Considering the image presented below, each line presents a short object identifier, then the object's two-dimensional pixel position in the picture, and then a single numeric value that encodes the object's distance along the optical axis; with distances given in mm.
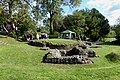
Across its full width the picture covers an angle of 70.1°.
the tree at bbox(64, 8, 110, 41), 20815
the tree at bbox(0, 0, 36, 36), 12102
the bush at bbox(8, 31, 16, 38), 11844
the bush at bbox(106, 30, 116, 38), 23171
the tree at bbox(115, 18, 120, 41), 17013
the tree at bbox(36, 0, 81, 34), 15993
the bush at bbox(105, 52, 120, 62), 6309
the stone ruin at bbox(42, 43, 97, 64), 5484
